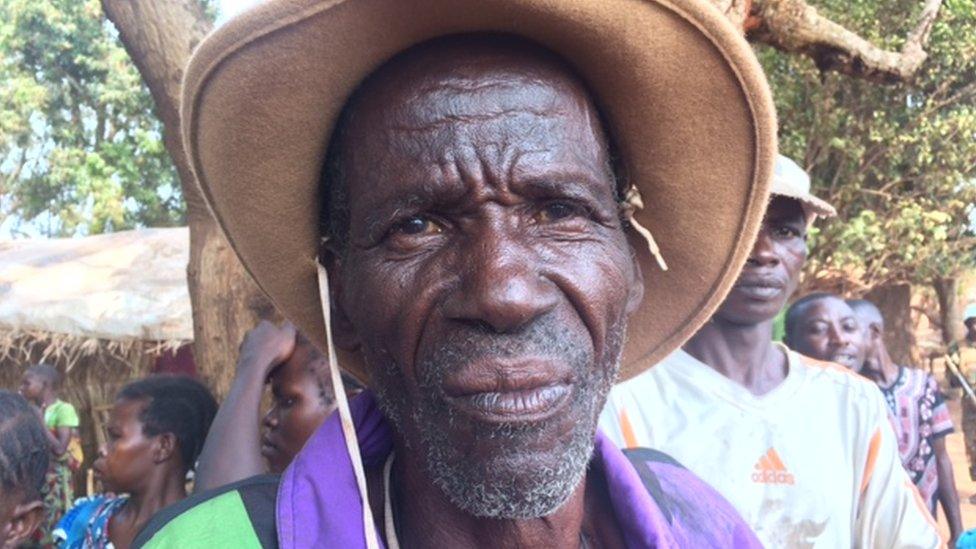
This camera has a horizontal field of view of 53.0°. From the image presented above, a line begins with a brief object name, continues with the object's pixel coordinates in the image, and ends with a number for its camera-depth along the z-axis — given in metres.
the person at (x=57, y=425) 7.54
